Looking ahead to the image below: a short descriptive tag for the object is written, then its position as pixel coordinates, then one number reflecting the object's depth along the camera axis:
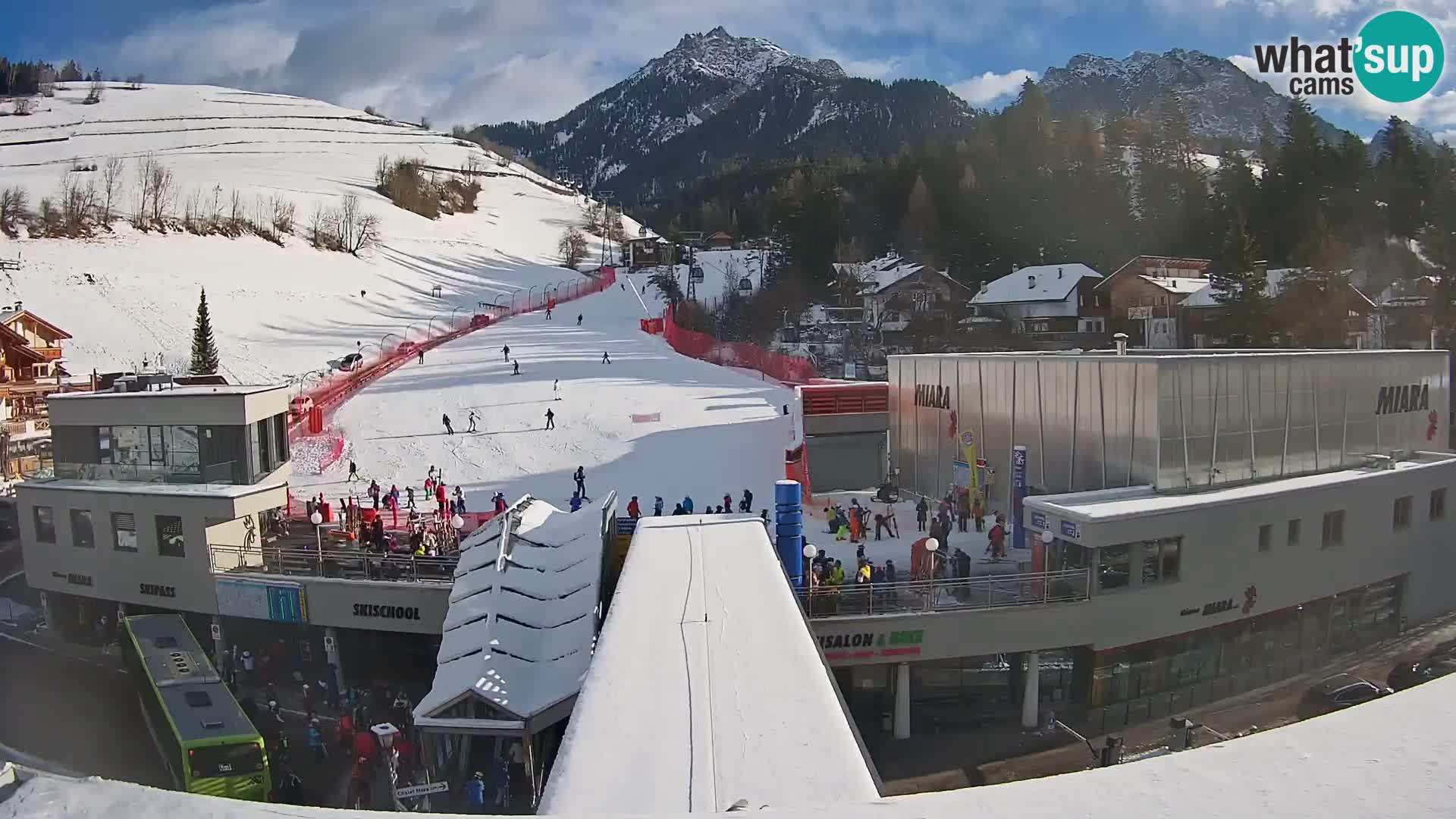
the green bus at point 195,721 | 13.13
